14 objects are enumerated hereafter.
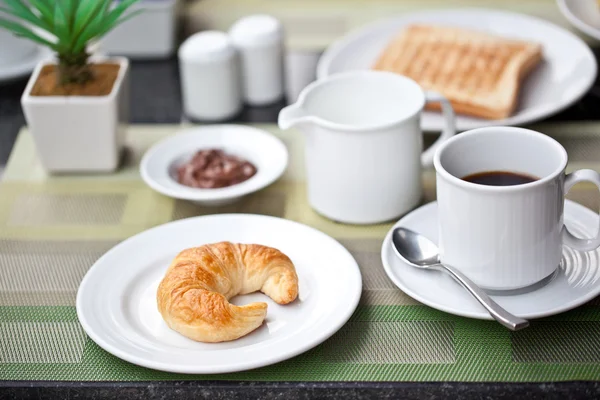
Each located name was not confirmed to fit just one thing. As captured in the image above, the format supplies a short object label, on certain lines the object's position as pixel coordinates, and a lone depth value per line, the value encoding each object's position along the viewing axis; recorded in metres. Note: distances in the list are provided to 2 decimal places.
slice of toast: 1.16
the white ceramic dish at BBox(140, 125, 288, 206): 1.06
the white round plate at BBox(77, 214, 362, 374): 0.90
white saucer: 0.92
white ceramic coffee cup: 0.90
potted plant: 1.09
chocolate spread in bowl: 1.08
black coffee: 0.94
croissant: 0.91
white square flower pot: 1.10
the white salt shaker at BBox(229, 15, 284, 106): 1.22
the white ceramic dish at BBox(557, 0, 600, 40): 1.23
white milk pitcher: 1.01
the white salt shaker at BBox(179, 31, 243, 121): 1.19
